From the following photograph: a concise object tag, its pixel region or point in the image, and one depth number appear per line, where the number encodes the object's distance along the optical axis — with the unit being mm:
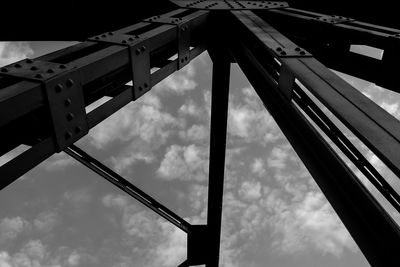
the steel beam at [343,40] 3904
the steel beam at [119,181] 5578
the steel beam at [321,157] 2062
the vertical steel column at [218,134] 5395
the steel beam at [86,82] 2090
